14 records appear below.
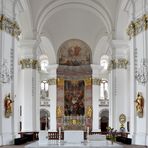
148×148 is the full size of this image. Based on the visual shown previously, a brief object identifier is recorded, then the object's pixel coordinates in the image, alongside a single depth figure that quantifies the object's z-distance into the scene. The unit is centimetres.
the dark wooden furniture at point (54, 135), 2004
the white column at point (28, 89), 2024
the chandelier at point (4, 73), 1372
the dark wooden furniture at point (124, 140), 1491
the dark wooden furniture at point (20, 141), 1465
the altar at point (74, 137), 1401
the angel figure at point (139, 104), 1379
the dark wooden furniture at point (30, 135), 1795
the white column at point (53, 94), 2668
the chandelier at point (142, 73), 1366
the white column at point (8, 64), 1377
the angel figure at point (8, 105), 1393
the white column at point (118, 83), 2012
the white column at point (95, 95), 2637
